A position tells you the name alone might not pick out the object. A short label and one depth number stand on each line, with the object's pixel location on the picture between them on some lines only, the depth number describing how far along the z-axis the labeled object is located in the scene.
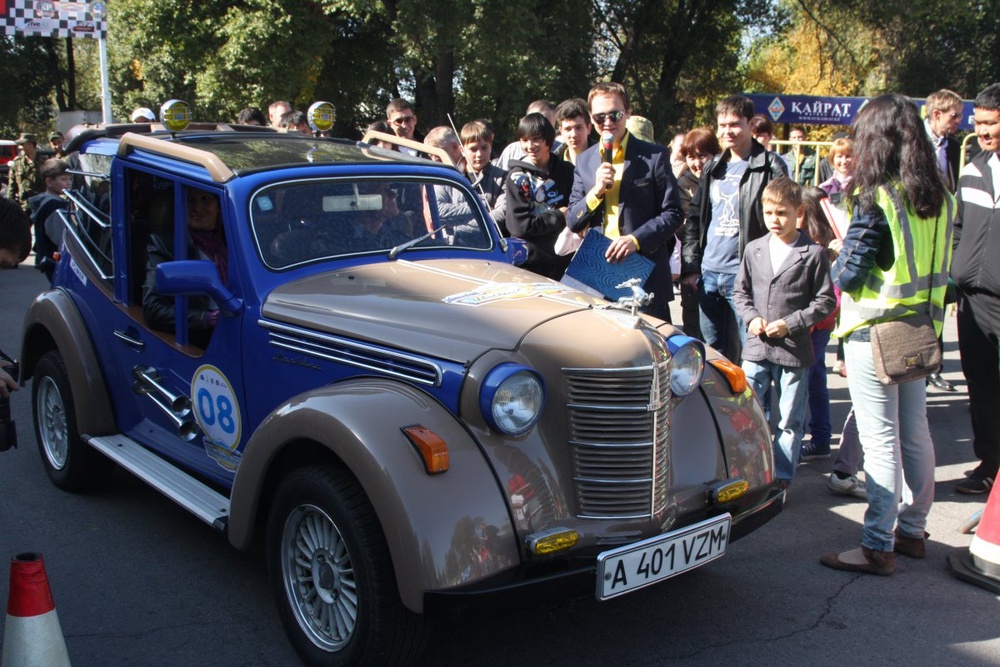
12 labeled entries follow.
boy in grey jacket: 4.93
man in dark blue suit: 5.26
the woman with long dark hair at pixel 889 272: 3.94
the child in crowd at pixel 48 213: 7.10
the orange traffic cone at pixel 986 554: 4.06
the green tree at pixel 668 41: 26.73
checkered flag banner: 15.93
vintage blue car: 3.03
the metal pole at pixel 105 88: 15.19
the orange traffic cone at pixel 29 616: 2.85
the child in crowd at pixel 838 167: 7.88
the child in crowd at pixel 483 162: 6.49
